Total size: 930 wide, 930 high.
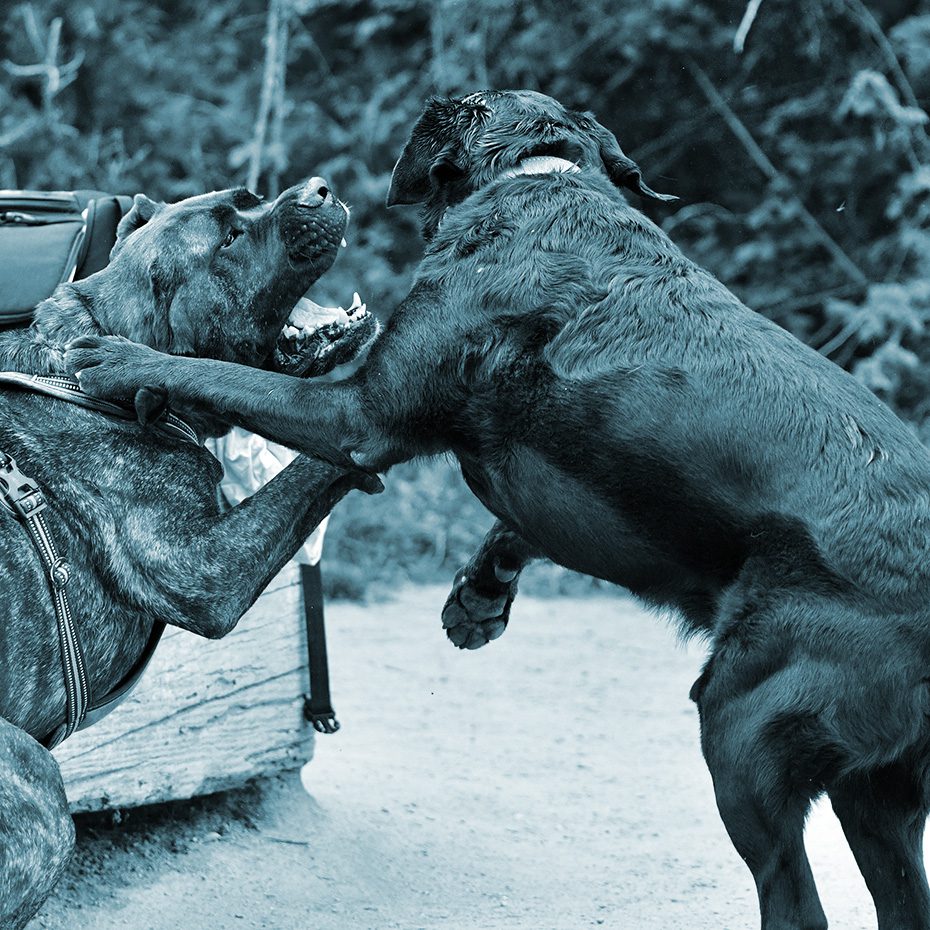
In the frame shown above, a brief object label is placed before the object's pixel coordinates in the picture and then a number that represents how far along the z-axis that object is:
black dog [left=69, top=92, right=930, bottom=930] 2.35
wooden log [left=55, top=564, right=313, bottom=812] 3.62
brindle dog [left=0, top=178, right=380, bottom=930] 2.82
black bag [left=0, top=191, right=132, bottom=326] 3.44
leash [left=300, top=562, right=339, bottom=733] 4.06
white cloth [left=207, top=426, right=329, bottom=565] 4.00
